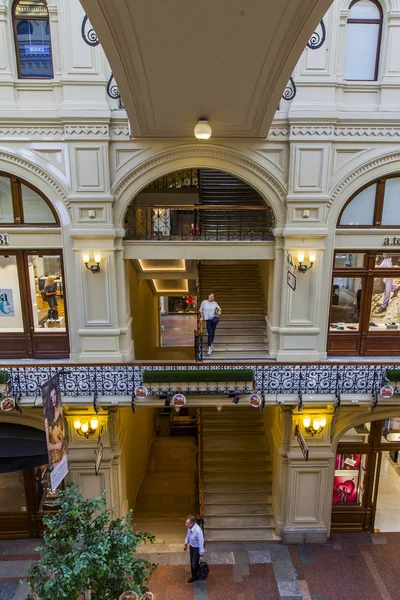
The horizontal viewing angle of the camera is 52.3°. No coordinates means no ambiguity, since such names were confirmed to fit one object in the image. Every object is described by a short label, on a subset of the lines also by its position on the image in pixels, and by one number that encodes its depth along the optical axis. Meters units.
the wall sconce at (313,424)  9.05
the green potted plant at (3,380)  7.91
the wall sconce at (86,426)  8.97
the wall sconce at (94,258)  8.70
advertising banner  6.80
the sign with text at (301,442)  8.41
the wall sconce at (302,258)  8.77
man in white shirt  8.05
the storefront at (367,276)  9.09
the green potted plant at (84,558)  4.72
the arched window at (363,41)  8.27
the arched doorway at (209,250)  9.04
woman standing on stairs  9.74
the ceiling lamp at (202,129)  6.99
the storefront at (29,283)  8.93
